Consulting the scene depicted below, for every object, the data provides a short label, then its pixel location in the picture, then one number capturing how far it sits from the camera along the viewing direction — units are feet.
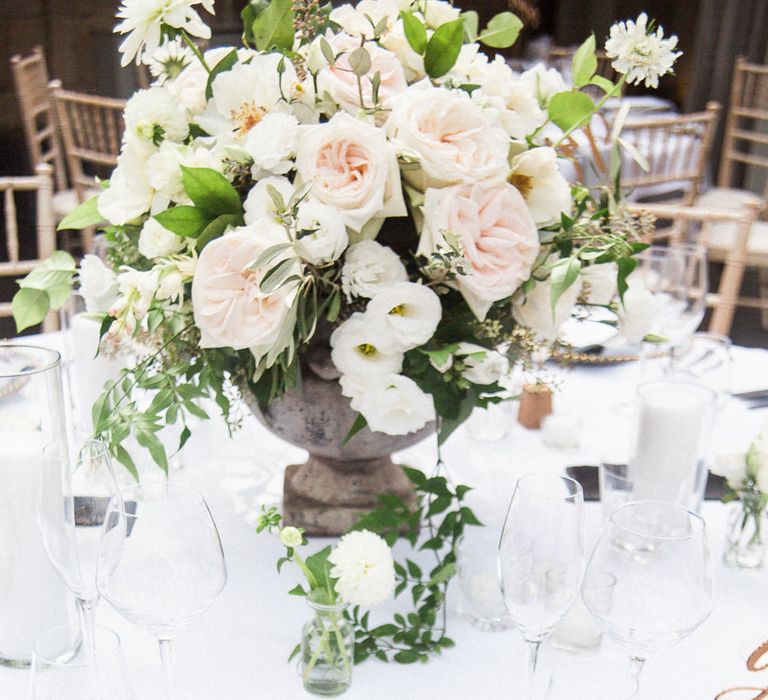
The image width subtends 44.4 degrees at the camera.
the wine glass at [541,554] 2.46
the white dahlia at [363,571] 2.64
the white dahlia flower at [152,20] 2.98
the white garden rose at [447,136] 2.91
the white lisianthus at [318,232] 2.77
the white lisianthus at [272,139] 2.90
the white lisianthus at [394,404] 2.92
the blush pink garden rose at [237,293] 2.79
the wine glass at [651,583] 2.47
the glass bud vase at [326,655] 2.77
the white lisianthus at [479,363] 2.92
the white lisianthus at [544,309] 3.11
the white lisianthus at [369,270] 2.86
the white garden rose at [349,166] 2.82
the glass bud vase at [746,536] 3.44
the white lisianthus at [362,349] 2.88
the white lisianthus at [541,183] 3.12
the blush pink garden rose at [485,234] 2.91
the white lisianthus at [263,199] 2.90
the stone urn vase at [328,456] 3.28
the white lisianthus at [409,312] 2.83
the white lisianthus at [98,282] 3.30
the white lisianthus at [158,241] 3.06
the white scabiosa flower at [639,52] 3.09
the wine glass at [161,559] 2.45
